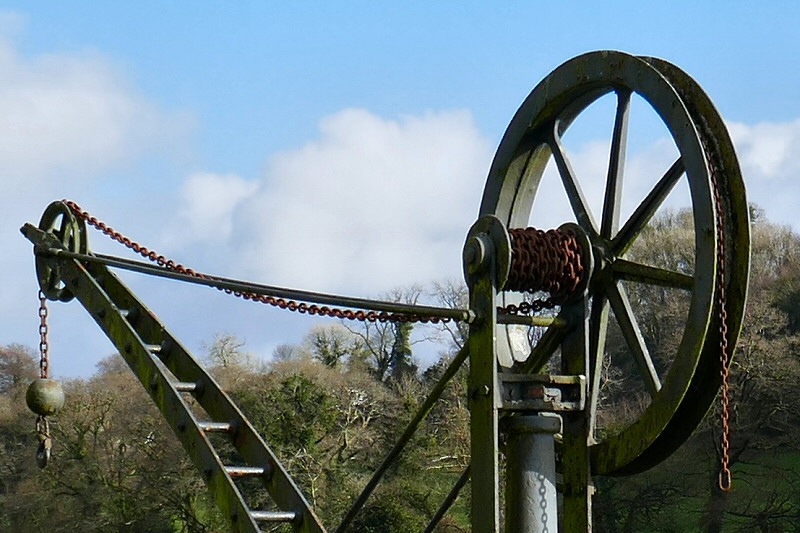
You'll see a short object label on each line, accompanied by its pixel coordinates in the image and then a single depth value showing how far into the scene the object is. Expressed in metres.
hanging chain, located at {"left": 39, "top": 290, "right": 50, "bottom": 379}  17.66
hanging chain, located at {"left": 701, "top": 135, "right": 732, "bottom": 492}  11.26
